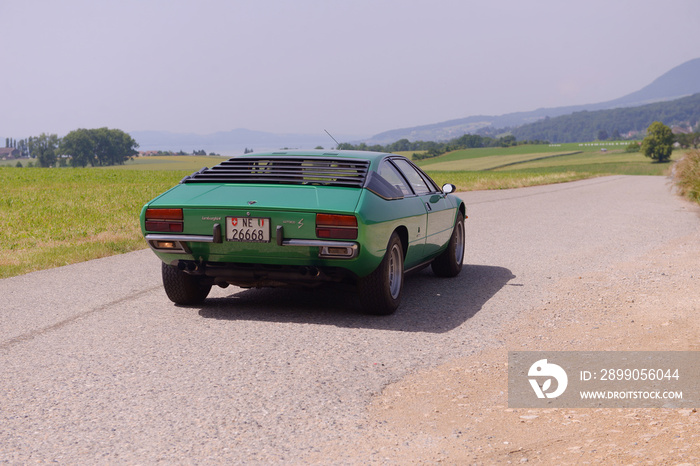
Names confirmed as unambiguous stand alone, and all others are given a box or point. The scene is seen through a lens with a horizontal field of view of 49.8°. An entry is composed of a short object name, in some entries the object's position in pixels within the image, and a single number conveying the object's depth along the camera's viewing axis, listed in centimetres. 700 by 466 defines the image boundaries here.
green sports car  597
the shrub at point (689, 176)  2264
